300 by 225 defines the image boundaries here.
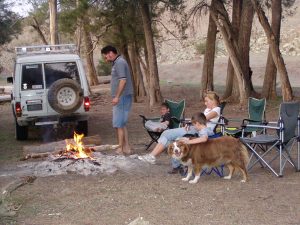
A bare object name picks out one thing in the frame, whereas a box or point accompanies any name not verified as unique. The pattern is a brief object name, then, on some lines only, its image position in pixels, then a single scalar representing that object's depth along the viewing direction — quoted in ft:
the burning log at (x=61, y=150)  29.49
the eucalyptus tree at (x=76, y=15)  64.52
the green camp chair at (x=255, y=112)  29.89
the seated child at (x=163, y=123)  30.04
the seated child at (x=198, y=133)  23.17
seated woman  25.54
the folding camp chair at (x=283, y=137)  24.26
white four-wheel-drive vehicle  36.35
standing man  28.48
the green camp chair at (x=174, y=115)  30.76
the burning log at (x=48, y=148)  31.22
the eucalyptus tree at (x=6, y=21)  70.85
